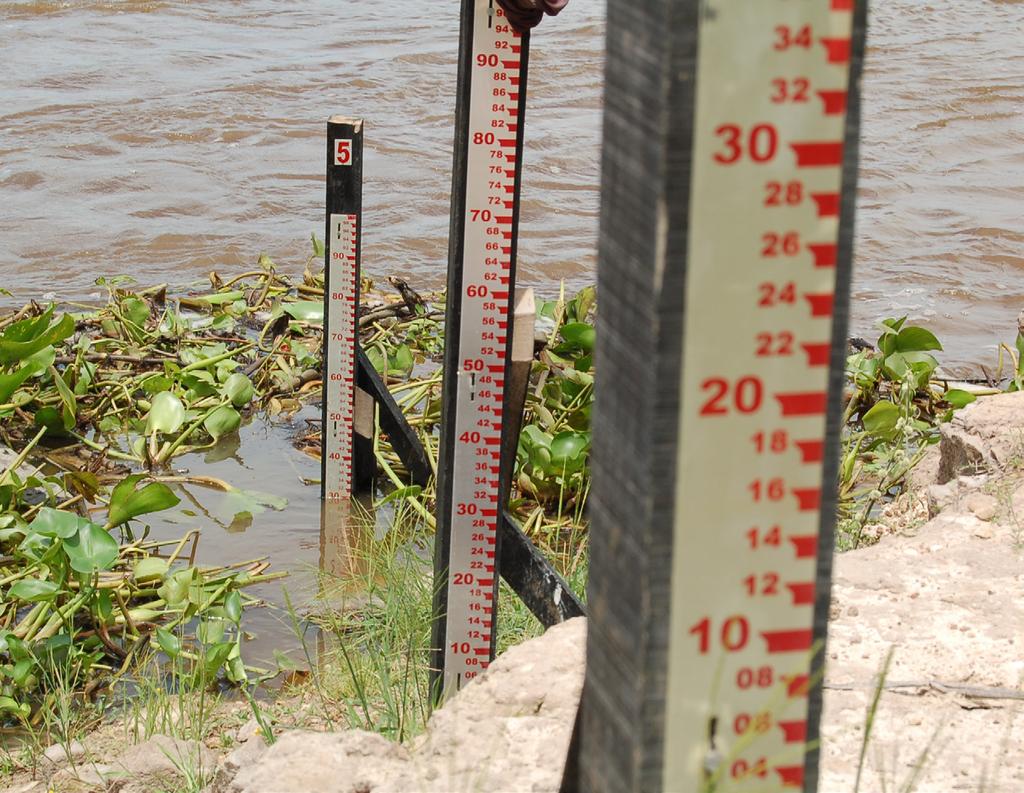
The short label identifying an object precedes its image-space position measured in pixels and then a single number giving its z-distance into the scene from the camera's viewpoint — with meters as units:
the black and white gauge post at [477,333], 3.95
